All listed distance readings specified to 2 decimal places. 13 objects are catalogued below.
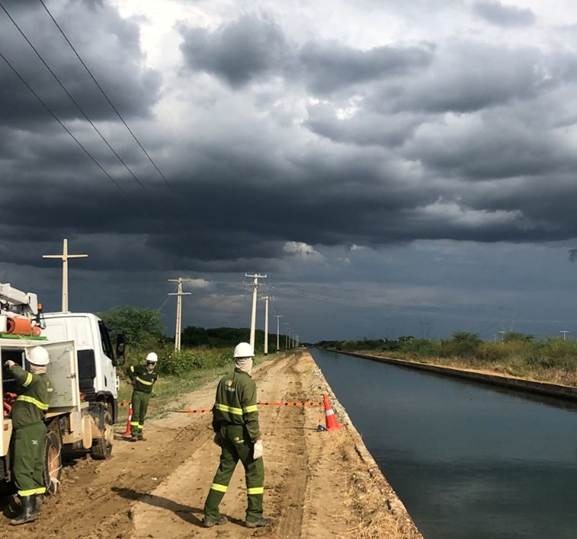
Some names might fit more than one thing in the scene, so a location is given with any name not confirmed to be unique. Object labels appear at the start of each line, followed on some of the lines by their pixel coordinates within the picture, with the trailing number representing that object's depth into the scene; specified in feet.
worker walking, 26.96
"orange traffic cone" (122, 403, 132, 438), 55.89
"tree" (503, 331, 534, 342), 227.46
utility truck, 32.68
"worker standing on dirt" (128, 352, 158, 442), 52.39
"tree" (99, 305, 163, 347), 172.24
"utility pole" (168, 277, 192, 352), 201.89
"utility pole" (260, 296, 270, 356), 338.54
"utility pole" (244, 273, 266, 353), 234.95
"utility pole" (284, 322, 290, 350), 624.79
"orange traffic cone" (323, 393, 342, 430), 59.98
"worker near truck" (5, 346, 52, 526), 29.40
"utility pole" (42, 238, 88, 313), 108.37
